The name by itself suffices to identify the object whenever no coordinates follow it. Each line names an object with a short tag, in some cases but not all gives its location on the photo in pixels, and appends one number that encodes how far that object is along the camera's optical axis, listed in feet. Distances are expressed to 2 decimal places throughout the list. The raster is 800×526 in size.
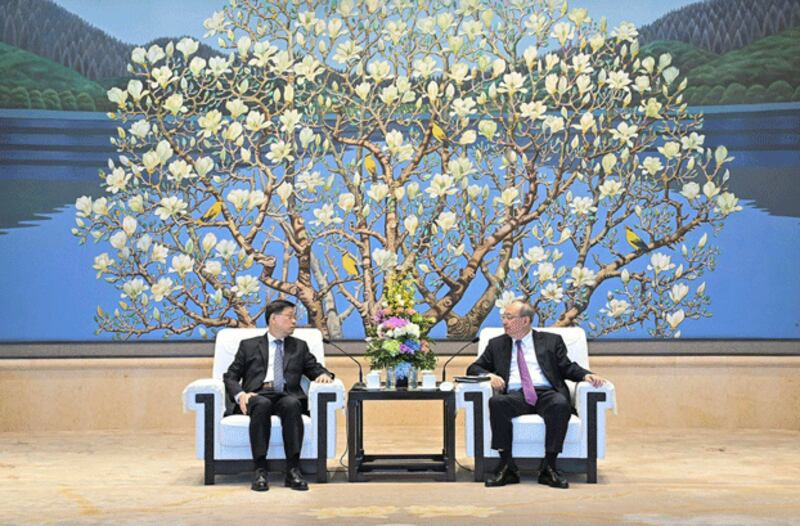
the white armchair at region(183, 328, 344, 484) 23.48
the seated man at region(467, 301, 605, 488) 23.17
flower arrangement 24.44
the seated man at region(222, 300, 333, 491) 23.89
